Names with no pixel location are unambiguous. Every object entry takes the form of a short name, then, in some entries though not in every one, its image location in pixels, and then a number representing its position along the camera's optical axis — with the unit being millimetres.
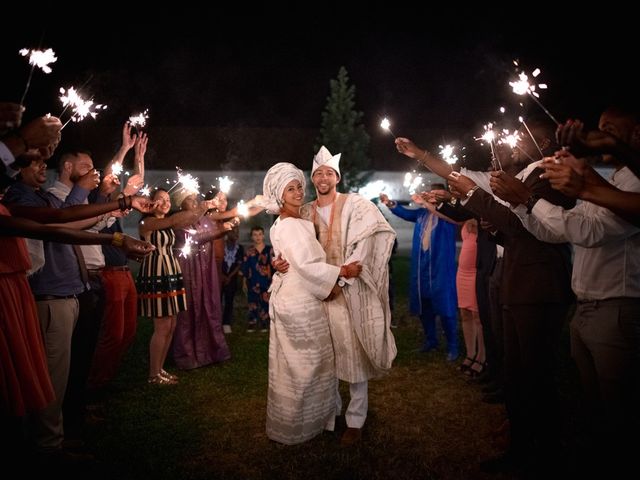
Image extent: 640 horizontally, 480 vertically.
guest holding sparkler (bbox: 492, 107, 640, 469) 3041
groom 4680
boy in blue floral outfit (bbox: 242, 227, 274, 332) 10203
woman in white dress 4477
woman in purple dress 7281
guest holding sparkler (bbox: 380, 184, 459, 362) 7652
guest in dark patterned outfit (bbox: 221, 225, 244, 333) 10016
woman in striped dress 6375
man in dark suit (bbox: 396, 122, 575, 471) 3746
